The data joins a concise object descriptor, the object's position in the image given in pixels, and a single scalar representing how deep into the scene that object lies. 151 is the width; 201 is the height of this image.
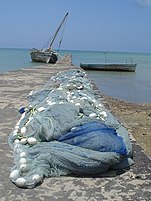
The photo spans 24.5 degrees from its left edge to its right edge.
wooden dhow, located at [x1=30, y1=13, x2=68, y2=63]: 36.50
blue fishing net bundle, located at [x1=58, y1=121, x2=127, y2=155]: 2.88
